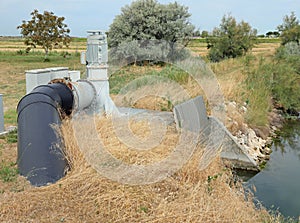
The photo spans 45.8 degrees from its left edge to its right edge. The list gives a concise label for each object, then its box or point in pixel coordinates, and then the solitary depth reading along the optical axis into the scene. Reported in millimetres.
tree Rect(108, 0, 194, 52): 20500
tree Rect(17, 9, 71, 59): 25578
